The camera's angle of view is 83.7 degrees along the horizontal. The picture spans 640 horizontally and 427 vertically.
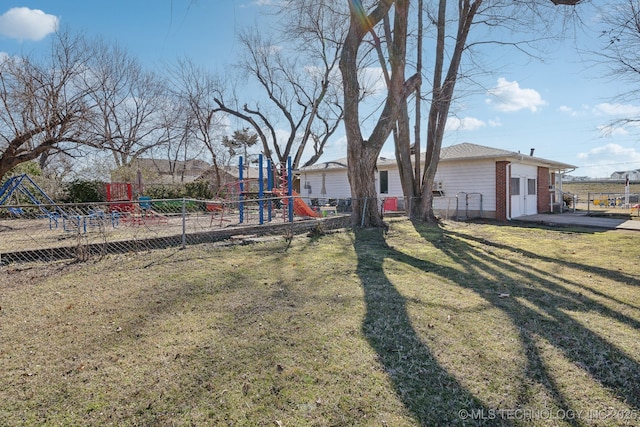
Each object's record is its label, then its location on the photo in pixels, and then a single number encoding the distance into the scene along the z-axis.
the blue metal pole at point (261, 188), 12.18
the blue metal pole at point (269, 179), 12.84
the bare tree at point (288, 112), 25.88
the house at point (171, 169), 26.58
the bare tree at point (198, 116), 25.45
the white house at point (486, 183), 15.80
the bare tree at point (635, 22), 11.45
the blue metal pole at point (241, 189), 12.78
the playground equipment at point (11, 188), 12.59
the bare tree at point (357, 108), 9.74
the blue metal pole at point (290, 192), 11.23
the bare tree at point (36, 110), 11.50
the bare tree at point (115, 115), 13.97
